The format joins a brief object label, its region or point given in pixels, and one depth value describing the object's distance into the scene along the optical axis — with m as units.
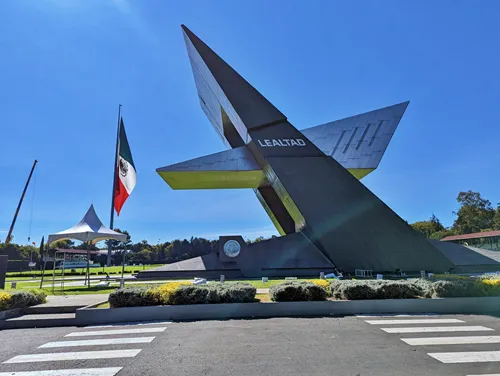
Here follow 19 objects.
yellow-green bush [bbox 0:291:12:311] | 9.78
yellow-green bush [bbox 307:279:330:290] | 11.69
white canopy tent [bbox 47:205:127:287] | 18.42
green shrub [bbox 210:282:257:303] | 10.15
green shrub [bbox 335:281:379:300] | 10.55
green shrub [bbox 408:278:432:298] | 11.02
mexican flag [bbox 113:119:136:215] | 14.35
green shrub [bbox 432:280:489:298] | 10.72
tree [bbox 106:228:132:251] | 105.45
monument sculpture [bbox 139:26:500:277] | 19.59
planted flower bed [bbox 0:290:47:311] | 9.90
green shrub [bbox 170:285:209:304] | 10.05
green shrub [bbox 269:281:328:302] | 10.32
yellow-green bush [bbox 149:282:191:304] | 10.09
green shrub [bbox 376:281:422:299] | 10.62
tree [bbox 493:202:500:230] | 70.68
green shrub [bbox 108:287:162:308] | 9.89
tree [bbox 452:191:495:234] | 76.50
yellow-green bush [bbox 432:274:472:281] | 11.34
